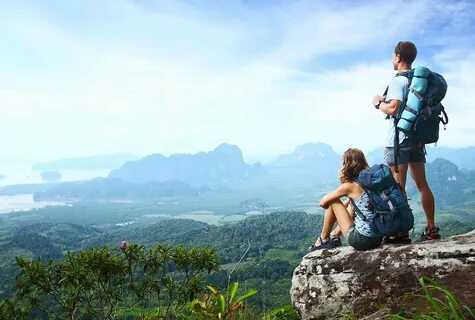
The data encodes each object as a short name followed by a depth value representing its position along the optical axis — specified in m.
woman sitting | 5.77
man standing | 6.07
